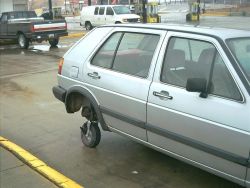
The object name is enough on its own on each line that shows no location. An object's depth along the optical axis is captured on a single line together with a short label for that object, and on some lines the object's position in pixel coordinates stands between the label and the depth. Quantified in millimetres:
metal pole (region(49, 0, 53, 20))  31750
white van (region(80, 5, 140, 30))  29125
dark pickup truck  19781
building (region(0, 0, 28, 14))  29812
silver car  3752
